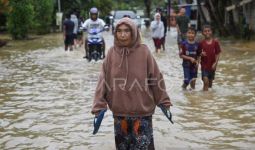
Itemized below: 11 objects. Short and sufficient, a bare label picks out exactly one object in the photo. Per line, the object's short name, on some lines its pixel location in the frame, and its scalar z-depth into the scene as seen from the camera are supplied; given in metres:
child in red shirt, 10.20
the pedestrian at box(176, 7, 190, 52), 19.25
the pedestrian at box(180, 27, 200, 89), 10.14
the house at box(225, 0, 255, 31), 26.58
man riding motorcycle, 15.77
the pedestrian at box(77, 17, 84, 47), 24.40
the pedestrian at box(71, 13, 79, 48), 21.47
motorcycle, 16.09
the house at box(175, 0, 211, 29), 39.35
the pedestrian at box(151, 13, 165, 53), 19.67
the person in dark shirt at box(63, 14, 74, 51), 20.94
